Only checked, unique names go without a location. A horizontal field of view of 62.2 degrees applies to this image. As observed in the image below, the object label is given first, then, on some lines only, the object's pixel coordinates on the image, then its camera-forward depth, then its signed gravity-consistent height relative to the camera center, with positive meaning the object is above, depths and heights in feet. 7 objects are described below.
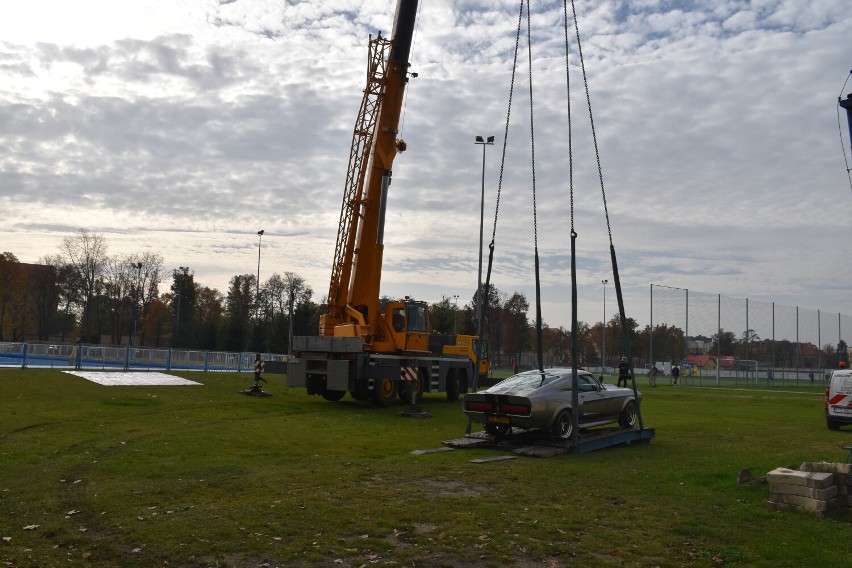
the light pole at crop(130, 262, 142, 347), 272.06 +16.66
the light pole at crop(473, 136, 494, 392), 128.98 +38.23
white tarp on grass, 83.56 -5.68
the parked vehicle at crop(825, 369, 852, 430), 59.21 -3.48
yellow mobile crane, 71.82 +3.80
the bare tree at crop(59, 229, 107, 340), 242.99 +17.81
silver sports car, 44.01 -3.62
